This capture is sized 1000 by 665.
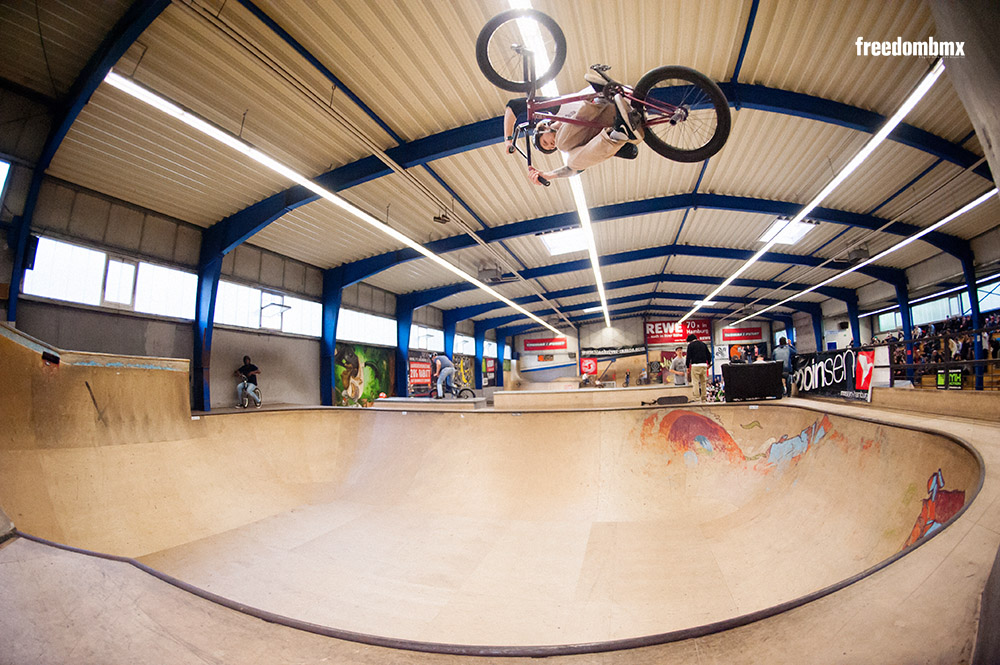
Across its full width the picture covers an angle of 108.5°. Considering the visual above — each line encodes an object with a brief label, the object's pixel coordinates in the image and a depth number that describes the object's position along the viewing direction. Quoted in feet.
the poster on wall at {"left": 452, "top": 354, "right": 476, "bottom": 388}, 61.11
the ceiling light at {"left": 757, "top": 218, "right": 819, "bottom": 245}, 32.01
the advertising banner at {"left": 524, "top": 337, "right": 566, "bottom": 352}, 80.84
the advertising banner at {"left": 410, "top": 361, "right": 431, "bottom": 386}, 50.21
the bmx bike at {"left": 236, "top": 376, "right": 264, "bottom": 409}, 28.45
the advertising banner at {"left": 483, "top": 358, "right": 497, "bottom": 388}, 70.22
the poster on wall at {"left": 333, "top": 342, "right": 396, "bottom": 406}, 38.68
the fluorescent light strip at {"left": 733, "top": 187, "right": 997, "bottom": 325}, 22.42
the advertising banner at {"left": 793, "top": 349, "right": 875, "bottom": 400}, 18.71
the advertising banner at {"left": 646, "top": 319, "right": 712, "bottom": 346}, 73.61
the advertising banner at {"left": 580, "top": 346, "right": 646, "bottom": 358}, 74.83
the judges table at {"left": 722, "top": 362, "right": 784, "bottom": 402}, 20.26
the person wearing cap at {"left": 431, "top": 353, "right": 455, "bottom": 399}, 32.02
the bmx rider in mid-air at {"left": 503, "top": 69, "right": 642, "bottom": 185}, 8.20
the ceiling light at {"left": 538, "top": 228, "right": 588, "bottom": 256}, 33.94
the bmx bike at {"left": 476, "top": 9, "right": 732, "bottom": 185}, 8.48
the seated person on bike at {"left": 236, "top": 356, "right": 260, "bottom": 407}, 28.66
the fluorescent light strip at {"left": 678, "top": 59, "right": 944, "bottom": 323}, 13.78
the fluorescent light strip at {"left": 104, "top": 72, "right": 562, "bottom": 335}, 12.37
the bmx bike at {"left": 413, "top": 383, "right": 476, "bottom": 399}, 34.86
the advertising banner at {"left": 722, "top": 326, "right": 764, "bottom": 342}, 74.23
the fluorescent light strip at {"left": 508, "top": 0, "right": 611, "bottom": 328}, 12.05
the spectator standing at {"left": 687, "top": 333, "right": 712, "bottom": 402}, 25.27
